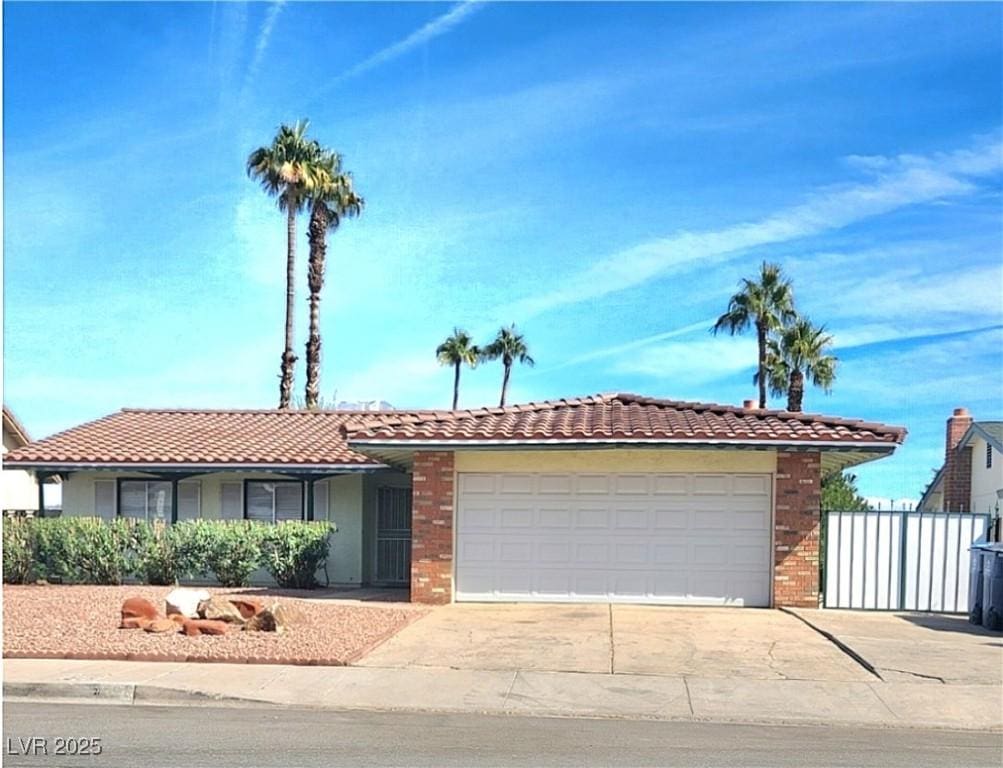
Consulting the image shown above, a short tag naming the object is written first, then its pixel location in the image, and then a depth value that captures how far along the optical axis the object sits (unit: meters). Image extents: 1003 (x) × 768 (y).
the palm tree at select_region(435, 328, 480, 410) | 66.88
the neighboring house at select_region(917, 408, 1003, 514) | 31.72
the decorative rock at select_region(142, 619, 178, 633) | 13.35
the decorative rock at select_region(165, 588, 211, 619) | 14.32
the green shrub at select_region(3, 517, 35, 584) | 20.73
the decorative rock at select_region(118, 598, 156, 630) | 13.66
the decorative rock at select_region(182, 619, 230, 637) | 13.06
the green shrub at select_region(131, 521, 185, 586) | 20.30
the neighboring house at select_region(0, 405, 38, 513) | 35.00
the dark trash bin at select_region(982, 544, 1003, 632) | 15.09
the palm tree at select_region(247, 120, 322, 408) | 37.56
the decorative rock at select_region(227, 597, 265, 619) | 14.24
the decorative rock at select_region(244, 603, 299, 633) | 13.53
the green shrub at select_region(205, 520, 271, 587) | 20.14
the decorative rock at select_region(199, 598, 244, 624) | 13.96
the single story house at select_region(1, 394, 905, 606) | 16.67
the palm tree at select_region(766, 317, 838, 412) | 41.19
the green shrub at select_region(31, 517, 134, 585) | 20.33
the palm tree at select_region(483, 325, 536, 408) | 68.69
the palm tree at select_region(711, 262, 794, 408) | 41.44
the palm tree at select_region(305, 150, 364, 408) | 38.84
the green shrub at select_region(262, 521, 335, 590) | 20.08
